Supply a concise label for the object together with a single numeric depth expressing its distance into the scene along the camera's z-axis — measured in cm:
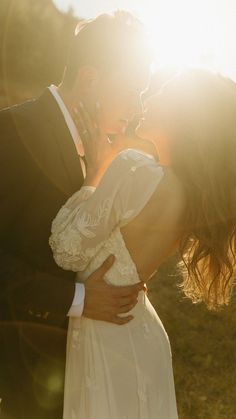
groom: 276
